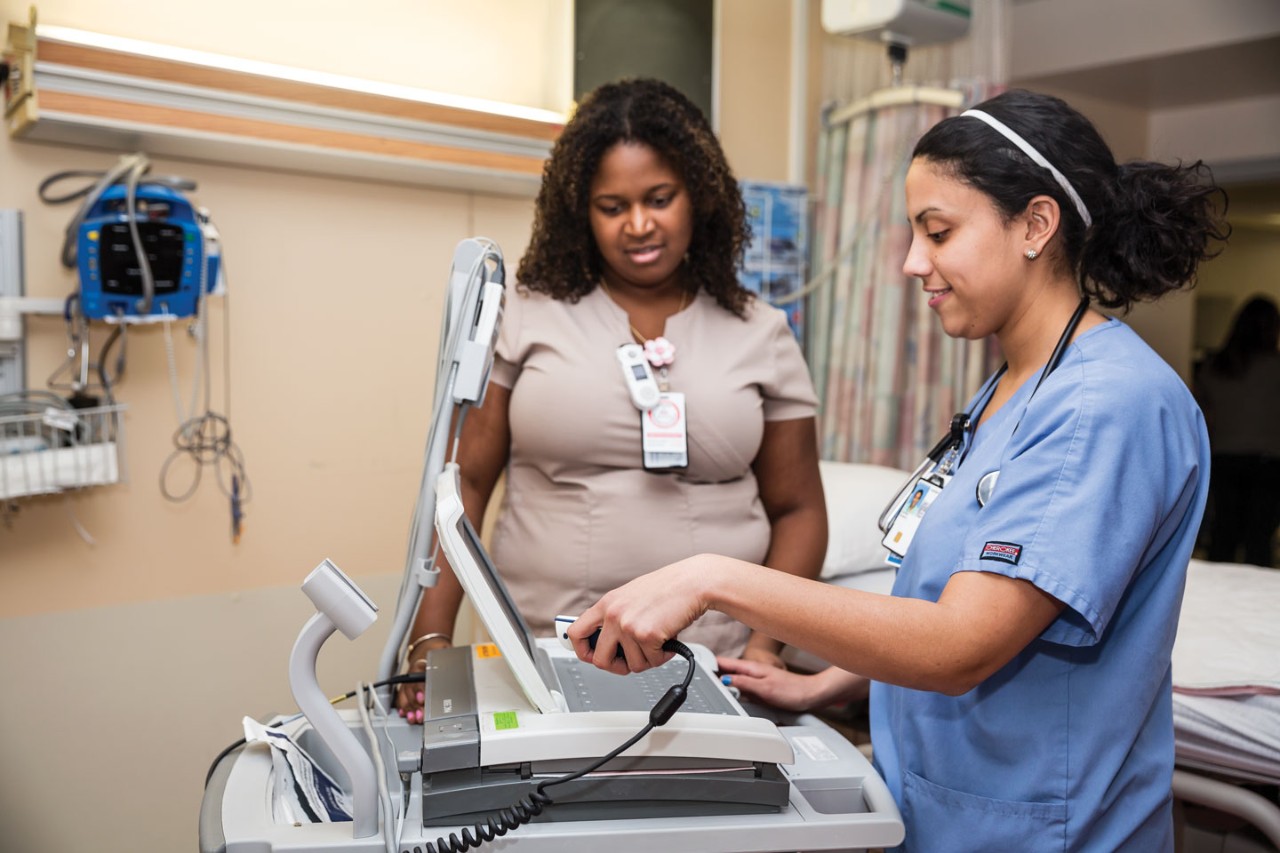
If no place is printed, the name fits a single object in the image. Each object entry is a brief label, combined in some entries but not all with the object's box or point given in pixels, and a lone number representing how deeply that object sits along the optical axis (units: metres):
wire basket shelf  1.82
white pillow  2.34
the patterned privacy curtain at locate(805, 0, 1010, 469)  2.90
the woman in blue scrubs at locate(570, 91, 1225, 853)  0.88
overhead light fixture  1.88
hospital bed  1.58
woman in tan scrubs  1.49
